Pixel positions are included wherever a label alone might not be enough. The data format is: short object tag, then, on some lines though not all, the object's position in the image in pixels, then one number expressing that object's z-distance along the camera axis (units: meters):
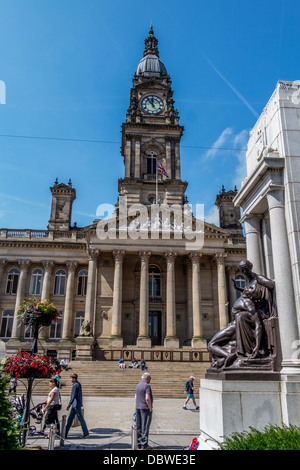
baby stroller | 12.10
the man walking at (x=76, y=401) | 11.05
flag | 41.91
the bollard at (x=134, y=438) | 7.91
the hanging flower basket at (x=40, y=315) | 20.31
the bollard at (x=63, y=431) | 9.43
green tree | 5.00
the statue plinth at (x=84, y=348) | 32.97
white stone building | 8.27
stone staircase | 23.83
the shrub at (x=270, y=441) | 4.91
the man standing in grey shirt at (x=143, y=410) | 9.30
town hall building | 39.47
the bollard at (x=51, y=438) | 7.52
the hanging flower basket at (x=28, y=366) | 10.26
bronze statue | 8.04
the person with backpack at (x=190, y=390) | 17.81
